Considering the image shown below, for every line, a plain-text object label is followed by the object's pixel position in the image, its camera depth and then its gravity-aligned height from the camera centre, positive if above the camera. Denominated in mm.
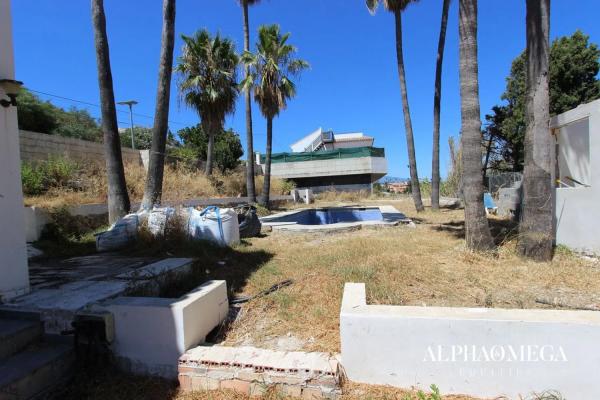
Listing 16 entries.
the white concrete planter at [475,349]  2137 -1080
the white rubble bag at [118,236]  5922 -614
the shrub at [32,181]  7820 +551
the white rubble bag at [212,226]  6324 -537
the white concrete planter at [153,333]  2623 -1038
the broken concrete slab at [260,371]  2344 -1253
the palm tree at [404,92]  13266 +3832
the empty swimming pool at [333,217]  9000 -914
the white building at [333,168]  26391 +1810
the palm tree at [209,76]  15344 +5471
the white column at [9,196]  3039 +89
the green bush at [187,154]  15688 +2667
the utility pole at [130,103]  24859 +7117
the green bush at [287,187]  21966 +392
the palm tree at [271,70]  14172 +5185
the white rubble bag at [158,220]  6203 -385
